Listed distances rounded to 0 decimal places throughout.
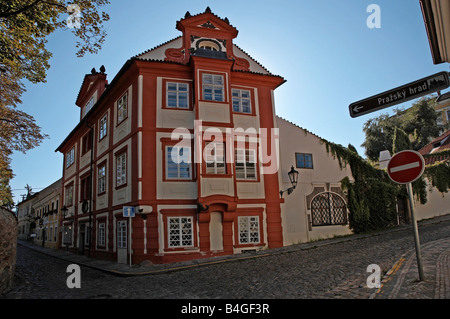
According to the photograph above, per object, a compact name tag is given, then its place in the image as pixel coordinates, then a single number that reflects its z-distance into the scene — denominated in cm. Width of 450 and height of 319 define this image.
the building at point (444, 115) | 4762
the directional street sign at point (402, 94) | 484
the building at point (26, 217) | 4716
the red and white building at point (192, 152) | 1550
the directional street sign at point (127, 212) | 1439
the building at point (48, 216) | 3231
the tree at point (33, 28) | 944
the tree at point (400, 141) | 3077
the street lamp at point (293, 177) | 1753
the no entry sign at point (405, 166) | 631
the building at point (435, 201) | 2447
